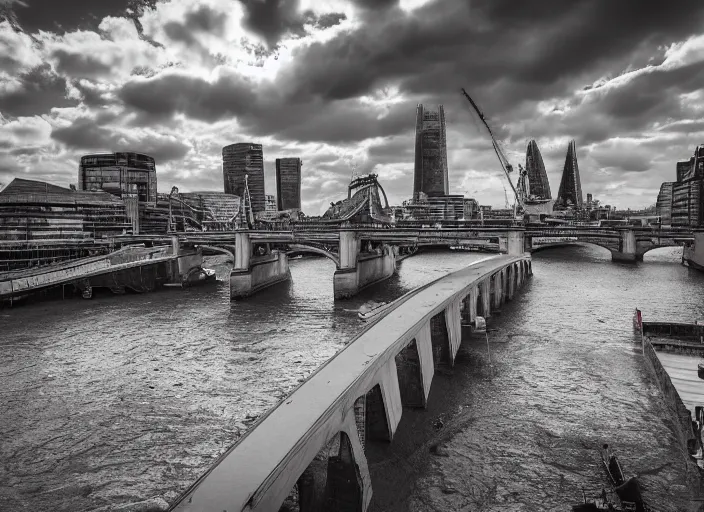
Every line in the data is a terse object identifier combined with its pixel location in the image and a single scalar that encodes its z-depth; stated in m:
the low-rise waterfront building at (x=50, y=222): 88.19
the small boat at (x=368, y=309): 36.72
